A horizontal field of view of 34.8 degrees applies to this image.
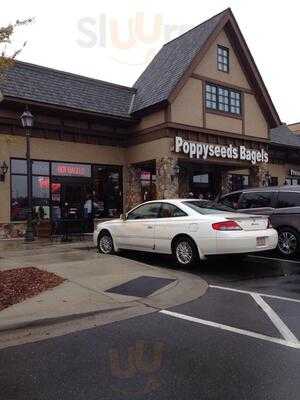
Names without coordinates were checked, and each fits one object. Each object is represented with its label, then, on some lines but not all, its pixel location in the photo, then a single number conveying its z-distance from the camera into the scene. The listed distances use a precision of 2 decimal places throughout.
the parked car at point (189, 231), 10.02
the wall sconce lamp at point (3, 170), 17.23
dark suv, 12.20
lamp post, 15.96
